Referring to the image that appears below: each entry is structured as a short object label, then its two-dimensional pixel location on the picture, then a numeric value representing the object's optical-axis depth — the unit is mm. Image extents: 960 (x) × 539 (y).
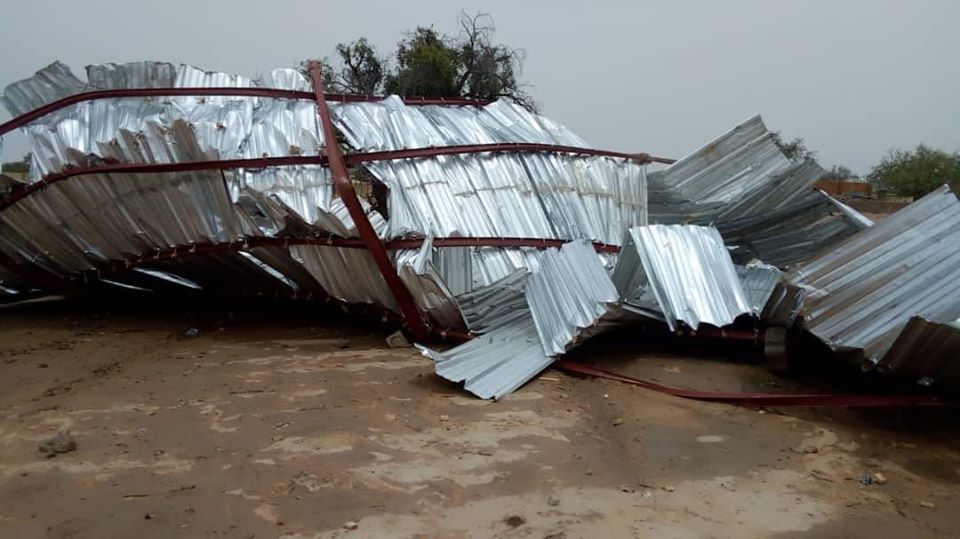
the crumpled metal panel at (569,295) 5879
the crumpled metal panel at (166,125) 7199
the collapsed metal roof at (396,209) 6211
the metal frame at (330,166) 6703
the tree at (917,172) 32719
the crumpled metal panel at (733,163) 8102
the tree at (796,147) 28322
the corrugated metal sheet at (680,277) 5824
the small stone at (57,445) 4254
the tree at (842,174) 41988
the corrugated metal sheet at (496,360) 5566
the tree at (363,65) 22297
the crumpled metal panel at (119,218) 7246
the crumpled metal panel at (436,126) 7497
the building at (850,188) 30031
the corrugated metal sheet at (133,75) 7969
